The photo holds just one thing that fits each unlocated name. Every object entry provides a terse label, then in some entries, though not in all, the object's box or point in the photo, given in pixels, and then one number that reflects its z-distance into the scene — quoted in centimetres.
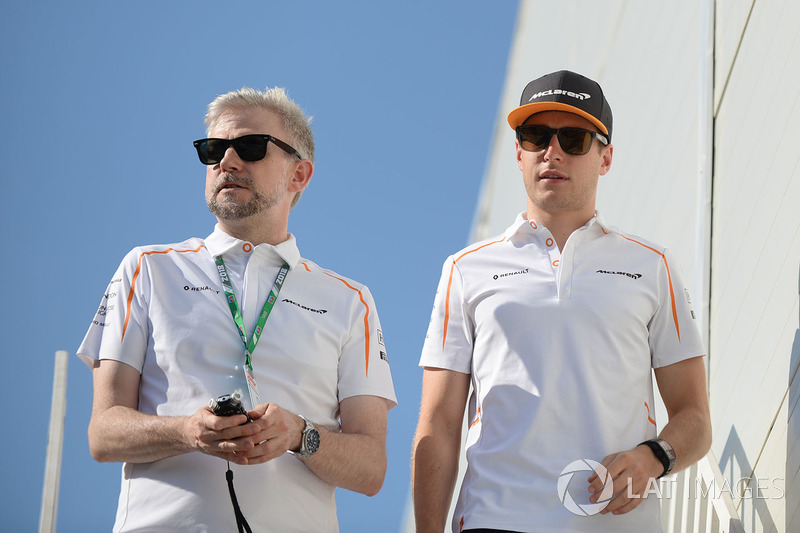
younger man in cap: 453
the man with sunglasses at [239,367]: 460
